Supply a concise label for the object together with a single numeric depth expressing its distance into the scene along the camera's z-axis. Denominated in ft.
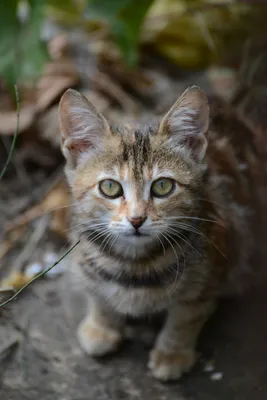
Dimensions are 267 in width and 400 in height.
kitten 5.27
